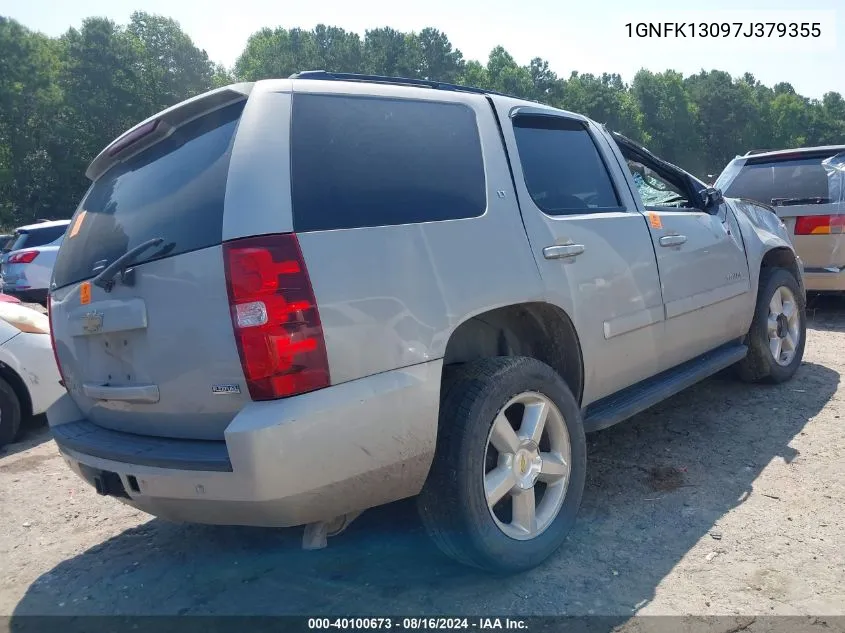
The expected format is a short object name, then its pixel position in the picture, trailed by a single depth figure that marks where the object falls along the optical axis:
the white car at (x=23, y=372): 4.79
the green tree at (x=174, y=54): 52.00
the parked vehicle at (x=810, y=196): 6.75
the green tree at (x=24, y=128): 38.50
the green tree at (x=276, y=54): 59.19
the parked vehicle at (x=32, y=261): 12.17
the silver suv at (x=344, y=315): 2.13
